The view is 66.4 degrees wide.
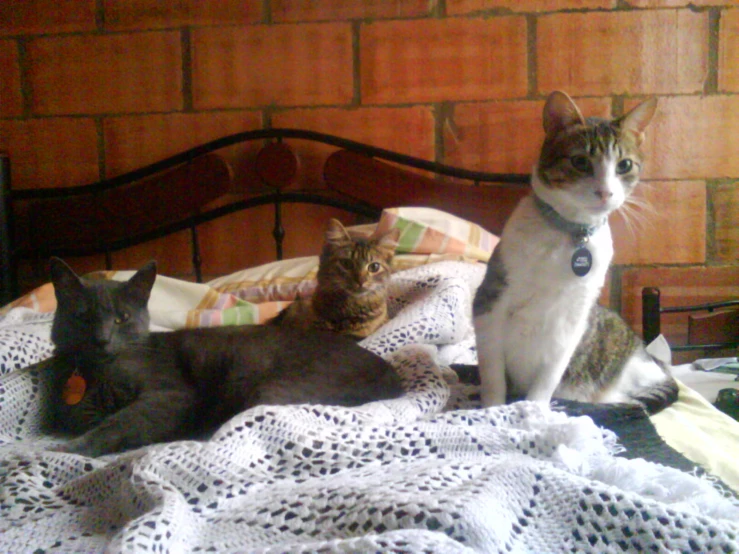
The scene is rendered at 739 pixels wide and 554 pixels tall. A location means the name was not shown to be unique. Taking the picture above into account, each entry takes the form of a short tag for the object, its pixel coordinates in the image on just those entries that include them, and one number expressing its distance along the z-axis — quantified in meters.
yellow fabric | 0.79
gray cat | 0.88
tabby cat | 1.41
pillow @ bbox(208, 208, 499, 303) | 1.66
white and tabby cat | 0.96
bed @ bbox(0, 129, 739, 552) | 0.52
